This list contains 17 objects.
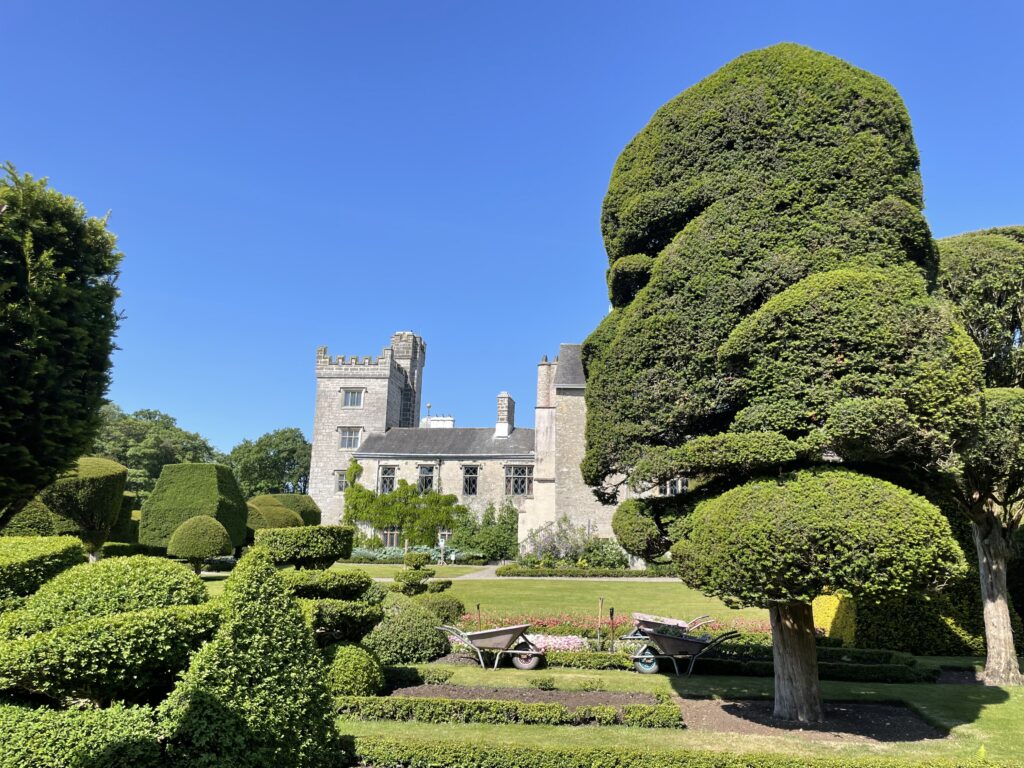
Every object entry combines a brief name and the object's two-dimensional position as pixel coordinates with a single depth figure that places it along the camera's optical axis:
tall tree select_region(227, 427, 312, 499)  63.00
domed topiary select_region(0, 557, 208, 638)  5.10
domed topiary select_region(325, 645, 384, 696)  8.79
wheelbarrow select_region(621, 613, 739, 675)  10.80
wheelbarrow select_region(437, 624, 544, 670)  11.43
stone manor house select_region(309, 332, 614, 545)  33.72
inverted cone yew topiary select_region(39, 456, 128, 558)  24.94
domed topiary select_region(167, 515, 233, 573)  27.28
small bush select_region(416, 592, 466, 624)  14.84
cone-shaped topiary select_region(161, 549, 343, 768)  4.77
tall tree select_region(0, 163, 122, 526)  11.27
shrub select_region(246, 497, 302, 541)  36.69
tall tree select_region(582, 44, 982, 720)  6.88
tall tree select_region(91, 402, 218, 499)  54.69
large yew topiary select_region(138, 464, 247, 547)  31.78
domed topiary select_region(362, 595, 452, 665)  11.85
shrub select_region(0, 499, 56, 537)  23.41
